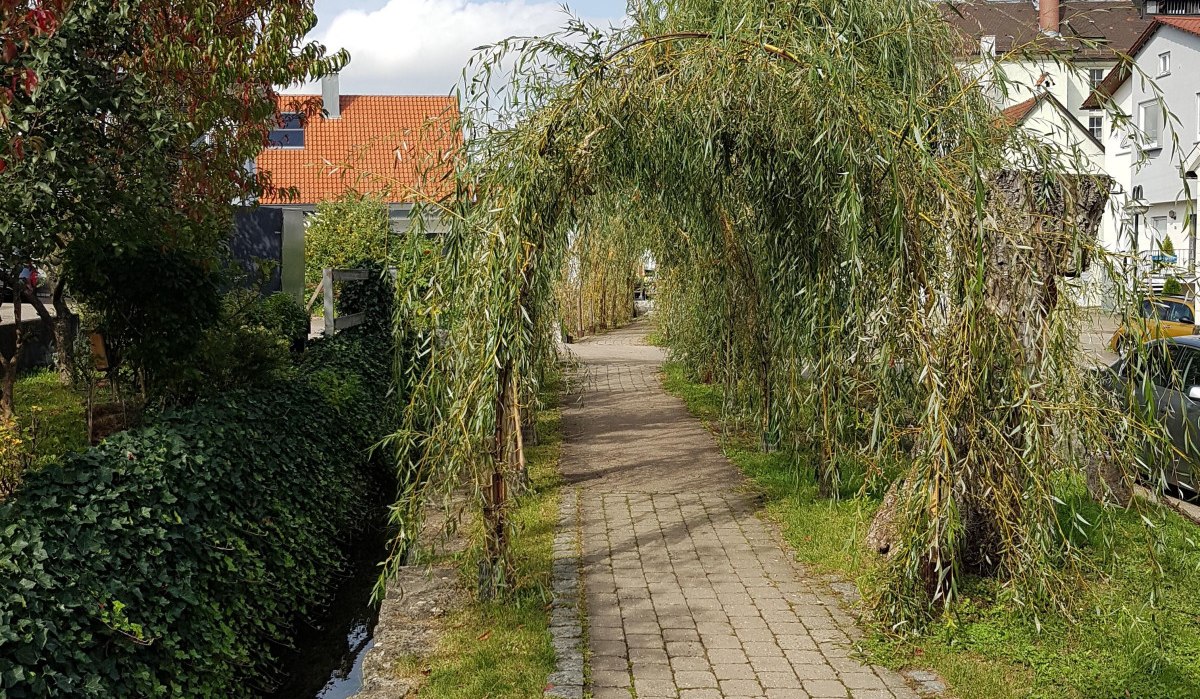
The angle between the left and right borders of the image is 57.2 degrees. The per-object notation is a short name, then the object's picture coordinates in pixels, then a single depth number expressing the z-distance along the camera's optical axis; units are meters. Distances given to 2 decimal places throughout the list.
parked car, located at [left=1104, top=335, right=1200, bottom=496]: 5.61
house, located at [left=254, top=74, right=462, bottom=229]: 34.25
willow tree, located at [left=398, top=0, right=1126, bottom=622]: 5.86
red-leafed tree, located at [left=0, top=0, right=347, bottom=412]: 6.23
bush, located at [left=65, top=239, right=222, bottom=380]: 7.89
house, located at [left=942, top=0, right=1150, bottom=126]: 5.96
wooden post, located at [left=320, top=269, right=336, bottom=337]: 12.32
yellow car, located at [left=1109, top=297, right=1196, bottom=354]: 5.74
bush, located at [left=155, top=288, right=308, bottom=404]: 8.19
